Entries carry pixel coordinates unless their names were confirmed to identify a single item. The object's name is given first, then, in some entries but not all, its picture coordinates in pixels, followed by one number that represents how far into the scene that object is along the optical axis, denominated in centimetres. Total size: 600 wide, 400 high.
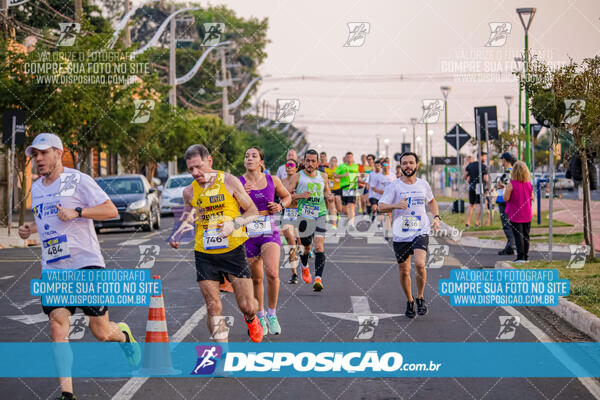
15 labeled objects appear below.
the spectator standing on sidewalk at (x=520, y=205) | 1594
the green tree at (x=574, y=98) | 1531
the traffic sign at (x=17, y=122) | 2302
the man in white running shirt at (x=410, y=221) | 1085
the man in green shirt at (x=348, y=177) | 2541
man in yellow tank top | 760
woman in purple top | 955
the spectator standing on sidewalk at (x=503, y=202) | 1748
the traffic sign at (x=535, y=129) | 2969
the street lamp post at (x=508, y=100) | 6425
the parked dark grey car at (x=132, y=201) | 2662
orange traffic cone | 762
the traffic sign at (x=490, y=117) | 2405
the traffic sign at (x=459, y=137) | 2797
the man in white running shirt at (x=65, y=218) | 661
